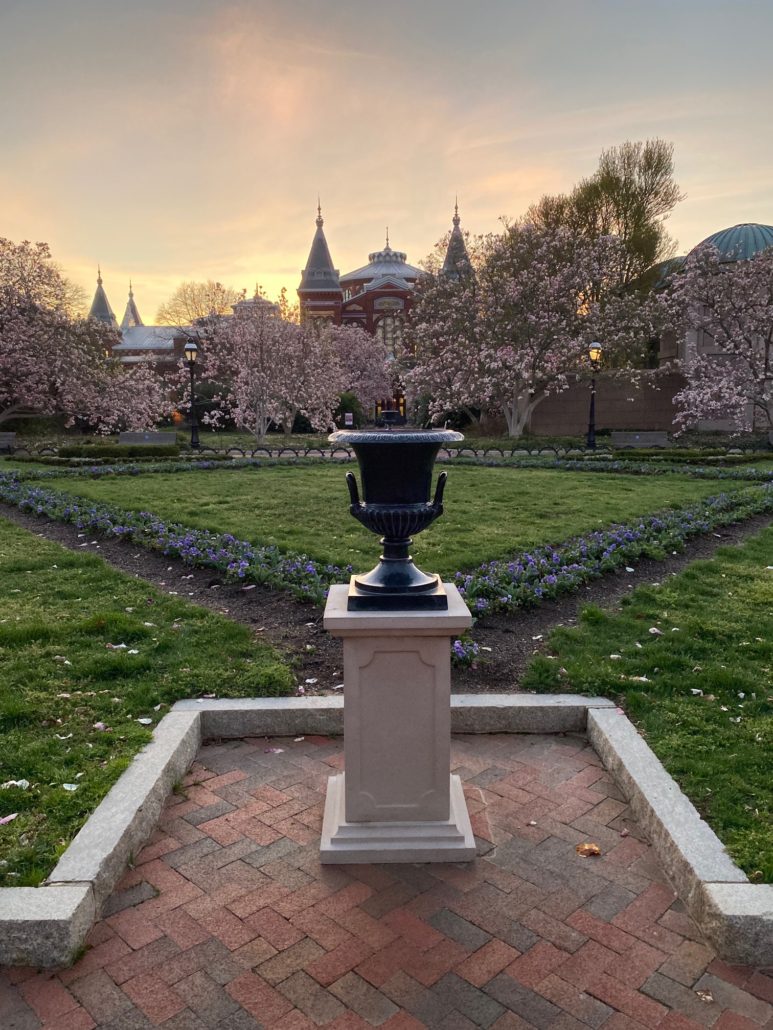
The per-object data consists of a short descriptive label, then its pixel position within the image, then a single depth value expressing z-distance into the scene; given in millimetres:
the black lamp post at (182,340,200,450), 21484
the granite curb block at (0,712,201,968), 2301
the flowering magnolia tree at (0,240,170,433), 23391
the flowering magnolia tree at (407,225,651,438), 24906
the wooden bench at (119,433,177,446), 22391
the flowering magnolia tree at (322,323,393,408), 40719
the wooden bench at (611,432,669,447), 23406
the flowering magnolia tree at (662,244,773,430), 21859
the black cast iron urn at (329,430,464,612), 2805
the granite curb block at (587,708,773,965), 2303
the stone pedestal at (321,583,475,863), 2852
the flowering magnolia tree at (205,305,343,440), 26188
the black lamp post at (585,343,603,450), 21703
